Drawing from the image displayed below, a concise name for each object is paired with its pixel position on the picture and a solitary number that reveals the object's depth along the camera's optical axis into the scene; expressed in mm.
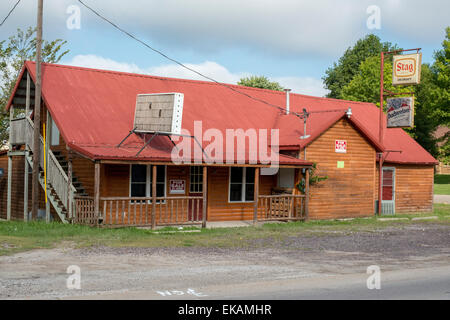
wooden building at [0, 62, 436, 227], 19469
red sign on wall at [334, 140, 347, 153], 23719
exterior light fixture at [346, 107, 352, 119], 23256
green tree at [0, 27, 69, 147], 36028
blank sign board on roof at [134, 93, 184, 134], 19391
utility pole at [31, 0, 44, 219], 19578
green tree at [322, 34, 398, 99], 64938
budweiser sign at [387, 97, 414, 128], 26234
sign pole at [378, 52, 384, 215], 26441
